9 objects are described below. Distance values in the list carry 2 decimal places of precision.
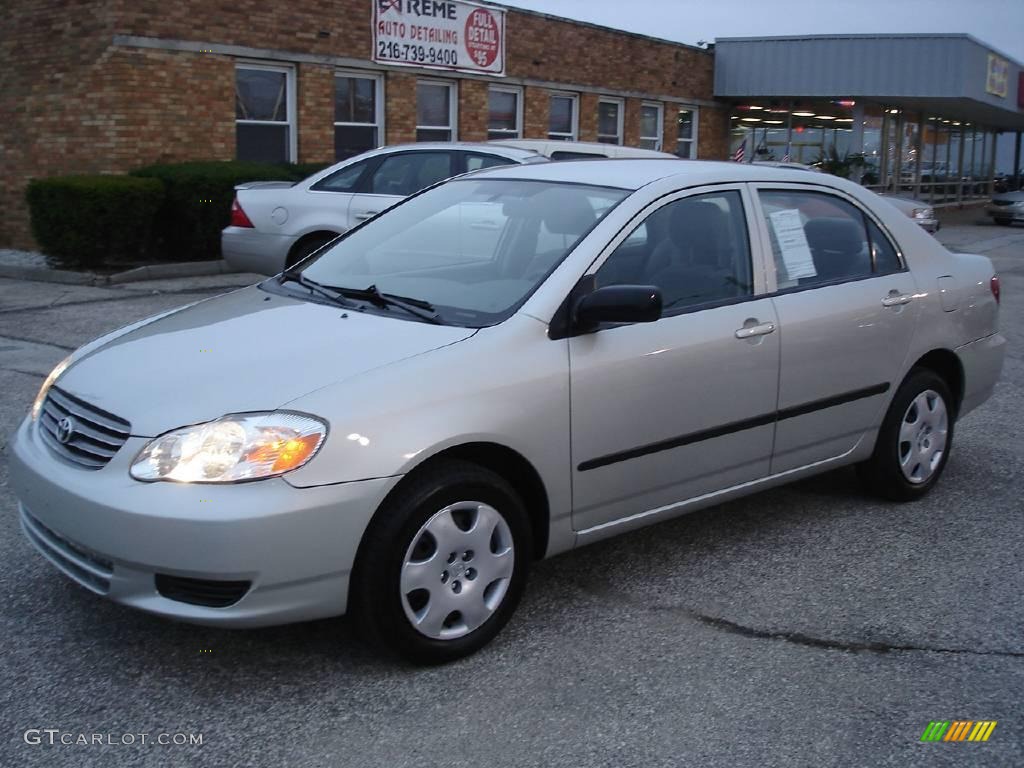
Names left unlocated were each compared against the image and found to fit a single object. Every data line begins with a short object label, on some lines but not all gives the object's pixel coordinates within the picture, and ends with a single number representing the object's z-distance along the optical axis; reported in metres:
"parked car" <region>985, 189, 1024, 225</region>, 30.98
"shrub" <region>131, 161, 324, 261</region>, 14.09
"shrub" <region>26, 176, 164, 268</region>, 13.12
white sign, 18.42
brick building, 14.85
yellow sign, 30.50
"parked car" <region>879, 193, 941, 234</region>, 17.88
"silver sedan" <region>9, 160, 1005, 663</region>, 3.43
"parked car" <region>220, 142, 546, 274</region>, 10.31
